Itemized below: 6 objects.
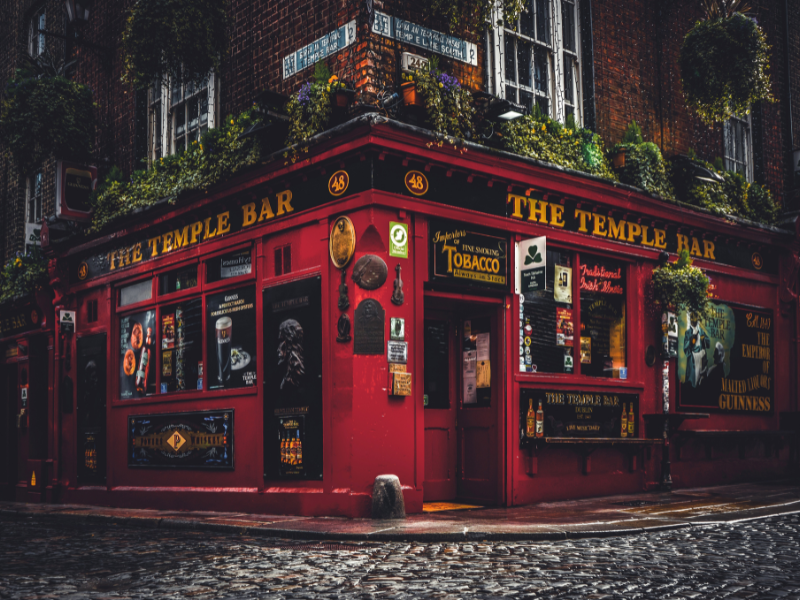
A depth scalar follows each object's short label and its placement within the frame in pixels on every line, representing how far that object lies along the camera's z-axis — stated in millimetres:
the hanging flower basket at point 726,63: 13297
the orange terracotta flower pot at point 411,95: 10148
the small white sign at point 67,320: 15477
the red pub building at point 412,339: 10172
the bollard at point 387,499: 9547
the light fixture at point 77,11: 15727
